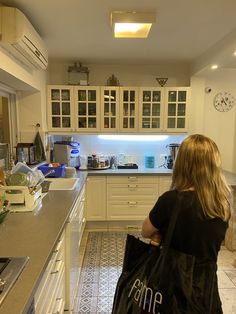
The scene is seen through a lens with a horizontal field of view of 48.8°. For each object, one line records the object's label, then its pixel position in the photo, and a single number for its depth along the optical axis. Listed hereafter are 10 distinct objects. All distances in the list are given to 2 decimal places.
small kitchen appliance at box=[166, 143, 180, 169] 3.93
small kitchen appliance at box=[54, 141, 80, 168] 3.75
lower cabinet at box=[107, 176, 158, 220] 3.71
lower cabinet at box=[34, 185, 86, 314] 1.30
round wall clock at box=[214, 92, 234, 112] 4.02
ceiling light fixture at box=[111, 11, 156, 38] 2.16
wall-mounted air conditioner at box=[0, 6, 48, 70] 1.97
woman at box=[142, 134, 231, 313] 1.14
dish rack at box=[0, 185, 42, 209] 1.93
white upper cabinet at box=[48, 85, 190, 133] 3.76
